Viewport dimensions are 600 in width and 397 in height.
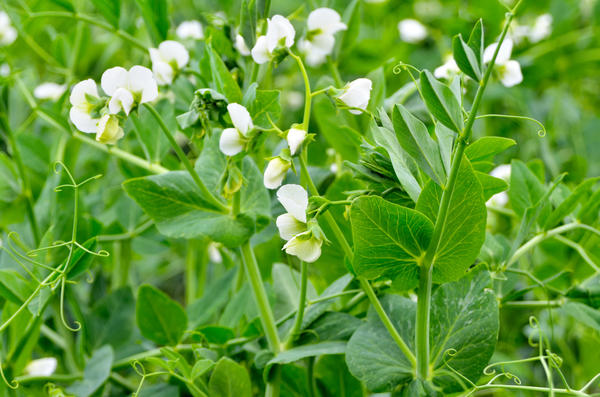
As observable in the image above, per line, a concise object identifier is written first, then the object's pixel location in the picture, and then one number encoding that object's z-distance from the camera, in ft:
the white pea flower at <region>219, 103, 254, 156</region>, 3.90
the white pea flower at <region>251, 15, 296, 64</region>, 3.96
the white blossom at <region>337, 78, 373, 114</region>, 3.93
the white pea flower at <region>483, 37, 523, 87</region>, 4.14
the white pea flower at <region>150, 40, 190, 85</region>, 4.18
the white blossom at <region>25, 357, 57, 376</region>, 4.27
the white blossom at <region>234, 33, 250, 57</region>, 4.14
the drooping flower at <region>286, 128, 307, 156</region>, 3.86
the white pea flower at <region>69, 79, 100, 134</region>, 3.98
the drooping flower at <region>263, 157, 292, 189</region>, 3.88
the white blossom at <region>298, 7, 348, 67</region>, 4.18
